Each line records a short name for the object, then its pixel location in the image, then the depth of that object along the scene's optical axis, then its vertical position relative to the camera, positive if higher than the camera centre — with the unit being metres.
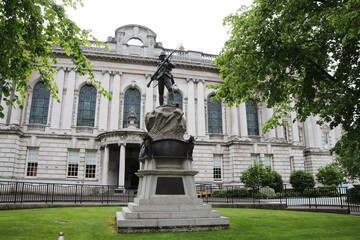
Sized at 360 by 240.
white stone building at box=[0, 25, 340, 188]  28.42 +6.22
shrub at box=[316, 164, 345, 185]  34.28 +0.77
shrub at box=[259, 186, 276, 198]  24.13 -0.95
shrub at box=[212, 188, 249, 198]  25.97 -1.11
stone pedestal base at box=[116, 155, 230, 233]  7.74 -0.73
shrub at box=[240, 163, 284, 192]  26.40 +0.39
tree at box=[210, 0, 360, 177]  9.65 +5.08
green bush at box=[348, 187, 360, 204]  15.95 -0.89
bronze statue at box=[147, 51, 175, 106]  10.60 +4.04
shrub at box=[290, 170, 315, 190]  32.06 +0.14
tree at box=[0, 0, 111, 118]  8.05 +4.75
